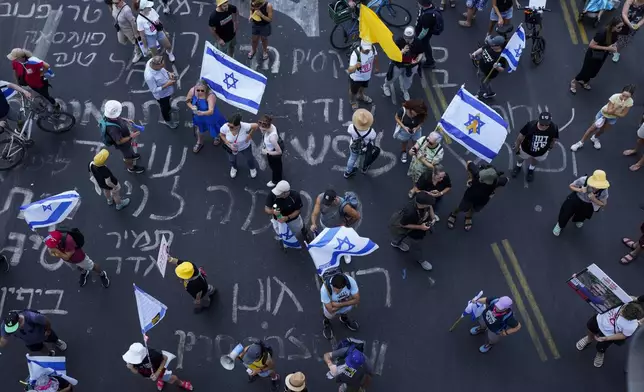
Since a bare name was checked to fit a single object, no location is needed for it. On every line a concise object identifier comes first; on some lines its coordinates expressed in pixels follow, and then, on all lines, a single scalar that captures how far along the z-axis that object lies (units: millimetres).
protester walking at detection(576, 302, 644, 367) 8164
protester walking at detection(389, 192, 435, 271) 9094
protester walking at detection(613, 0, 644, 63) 11761
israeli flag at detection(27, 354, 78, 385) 7695
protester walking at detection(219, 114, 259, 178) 10164
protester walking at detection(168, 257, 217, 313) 8695
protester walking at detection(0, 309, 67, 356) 8352
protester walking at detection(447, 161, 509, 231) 9438
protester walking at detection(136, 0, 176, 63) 12078
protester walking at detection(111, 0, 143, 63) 12445
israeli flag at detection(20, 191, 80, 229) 8953
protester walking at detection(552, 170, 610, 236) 9305
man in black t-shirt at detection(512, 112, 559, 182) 9960
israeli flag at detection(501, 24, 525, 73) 10734
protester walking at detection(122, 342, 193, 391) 7891
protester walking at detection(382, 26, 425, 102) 11391
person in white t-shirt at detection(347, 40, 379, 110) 11055
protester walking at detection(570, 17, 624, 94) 11539
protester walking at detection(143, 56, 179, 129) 10680
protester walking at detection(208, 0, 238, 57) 11875
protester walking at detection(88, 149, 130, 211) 9797
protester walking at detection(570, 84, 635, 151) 10438
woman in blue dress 10539
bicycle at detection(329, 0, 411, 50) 12930
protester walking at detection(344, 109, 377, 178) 10023
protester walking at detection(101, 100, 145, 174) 10141
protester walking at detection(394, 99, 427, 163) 10230
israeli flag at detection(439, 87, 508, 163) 9531
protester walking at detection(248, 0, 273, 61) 12148
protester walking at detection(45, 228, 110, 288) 8977
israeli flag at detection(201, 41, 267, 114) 10172
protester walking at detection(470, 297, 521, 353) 8266
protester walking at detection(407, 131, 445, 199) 9758
